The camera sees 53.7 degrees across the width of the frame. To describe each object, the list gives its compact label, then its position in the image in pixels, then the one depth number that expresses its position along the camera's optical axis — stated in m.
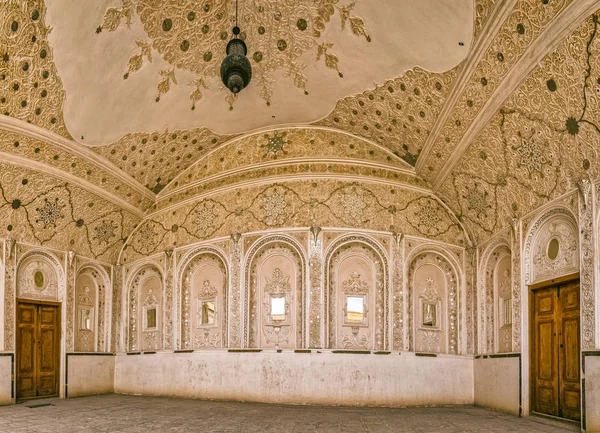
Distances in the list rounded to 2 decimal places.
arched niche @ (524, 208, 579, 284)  8.43
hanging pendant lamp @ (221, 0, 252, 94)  8.34
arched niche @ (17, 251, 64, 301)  11.77
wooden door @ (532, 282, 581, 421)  8.23
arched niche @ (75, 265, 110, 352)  13.11
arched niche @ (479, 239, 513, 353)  10.63
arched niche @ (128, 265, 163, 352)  13.48
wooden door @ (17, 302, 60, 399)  11.61
